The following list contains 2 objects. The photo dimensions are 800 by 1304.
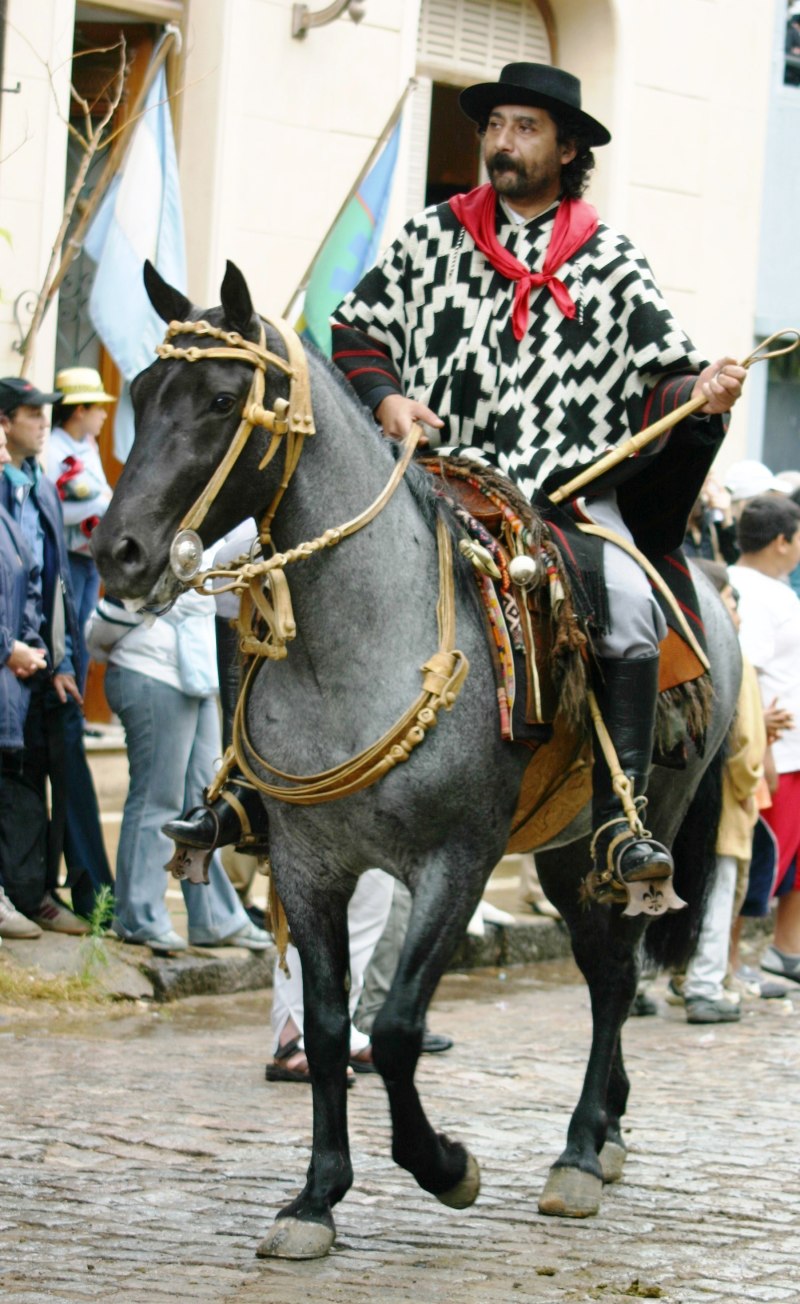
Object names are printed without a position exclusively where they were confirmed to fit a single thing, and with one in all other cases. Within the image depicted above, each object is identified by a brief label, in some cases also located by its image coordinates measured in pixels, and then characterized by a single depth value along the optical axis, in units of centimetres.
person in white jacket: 909
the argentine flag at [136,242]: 1012
